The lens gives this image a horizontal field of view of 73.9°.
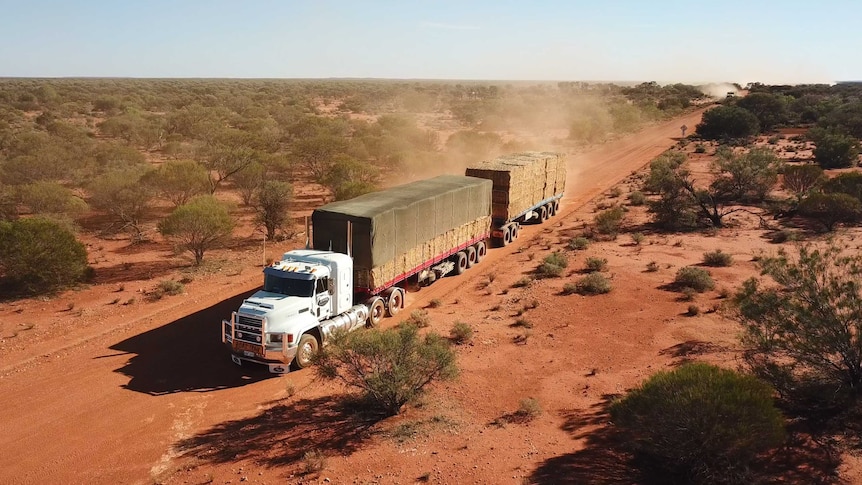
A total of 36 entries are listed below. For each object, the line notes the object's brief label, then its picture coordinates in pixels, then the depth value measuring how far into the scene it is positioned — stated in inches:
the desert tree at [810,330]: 462.0
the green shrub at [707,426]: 375.9
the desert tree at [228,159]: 1483.8
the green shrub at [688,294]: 773.9
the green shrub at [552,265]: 890.7
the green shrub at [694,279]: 807.1
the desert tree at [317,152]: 1694.1
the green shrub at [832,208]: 1125.1
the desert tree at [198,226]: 944.9
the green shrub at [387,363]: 489.4
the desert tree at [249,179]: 1389.0
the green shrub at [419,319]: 709.9
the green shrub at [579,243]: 1050.1
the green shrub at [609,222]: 1145.1
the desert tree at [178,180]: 1241.4
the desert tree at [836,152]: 1771.7
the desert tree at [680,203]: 1193.4
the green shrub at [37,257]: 810.2
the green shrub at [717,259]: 908.6
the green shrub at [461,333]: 661.3
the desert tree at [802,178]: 1373.0
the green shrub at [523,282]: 858.7
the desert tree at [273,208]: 1113.4
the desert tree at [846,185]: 1245.7
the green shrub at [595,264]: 912.3
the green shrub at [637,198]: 1417.3
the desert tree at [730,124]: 2576.3
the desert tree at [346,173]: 1419.8
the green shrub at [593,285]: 810.8
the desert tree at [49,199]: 1139.3
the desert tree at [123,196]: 1170.0
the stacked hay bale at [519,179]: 1062.9
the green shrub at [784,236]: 1041.7
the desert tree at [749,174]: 1342.3
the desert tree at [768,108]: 2940.5
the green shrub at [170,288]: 820.6
